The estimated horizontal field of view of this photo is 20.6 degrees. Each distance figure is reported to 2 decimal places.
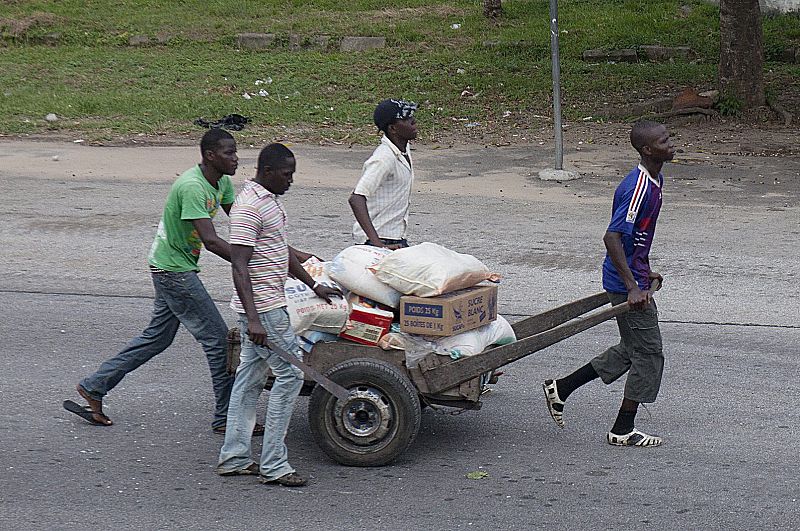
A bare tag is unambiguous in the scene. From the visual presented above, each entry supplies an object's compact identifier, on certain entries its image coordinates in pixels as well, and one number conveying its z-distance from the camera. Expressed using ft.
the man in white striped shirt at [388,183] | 42.40
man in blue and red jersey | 36.33
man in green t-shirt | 36.23
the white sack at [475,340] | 35.82
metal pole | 84.85
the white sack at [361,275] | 36.15
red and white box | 36.07
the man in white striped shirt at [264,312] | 33.10
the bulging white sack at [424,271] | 35.49
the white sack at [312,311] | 35.52
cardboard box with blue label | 35.21
